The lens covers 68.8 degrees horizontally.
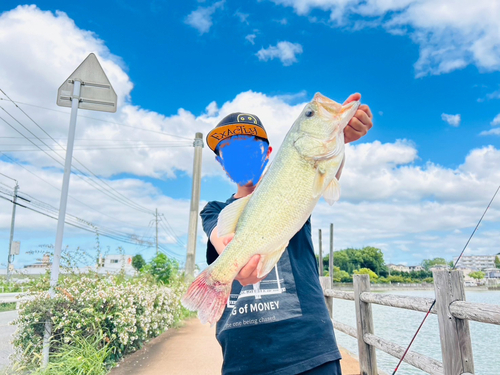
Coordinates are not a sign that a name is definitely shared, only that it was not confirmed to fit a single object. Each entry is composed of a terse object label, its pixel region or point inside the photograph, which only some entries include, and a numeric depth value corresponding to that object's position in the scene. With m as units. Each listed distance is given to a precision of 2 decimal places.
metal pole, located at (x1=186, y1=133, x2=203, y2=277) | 14.23
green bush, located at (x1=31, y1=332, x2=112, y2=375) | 4.28
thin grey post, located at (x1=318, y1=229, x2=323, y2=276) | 33.81
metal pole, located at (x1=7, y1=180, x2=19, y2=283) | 24.47
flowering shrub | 4.69
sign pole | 4.61
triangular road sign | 5.08
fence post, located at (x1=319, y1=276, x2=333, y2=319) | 7.26
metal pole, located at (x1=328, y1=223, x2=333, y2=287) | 33.45
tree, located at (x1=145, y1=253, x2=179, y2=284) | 11.30
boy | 1.42
